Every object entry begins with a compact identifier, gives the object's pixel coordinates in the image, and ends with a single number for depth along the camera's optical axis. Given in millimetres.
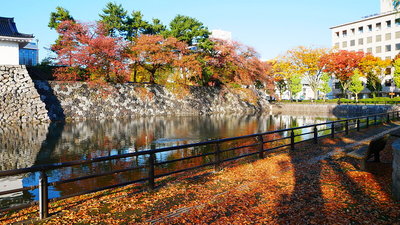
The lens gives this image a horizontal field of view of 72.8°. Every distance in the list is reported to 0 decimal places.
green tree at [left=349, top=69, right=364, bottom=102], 56097
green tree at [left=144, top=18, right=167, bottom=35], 45438
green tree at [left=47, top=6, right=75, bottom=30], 41156
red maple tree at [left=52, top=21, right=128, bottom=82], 32938
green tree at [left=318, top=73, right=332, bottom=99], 60091
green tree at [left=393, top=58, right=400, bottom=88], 50469
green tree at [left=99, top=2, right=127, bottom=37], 44312
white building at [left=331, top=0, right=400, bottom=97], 65750
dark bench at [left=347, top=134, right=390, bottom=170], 7913
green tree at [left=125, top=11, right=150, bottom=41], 44719
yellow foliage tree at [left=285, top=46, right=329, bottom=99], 53406
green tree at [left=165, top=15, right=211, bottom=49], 43281
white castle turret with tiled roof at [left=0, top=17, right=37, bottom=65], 28261
